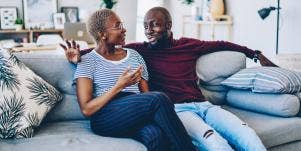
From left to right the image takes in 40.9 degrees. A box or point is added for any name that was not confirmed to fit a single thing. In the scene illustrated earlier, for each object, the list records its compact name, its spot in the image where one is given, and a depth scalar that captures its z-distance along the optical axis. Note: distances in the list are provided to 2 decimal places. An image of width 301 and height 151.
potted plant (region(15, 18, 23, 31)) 5.47
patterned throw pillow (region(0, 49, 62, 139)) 1.80
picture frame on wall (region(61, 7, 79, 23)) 5.89
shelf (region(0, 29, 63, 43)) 5.55
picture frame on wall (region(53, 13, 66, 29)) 5.78
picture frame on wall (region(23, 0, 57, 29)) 5.65
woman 1.72
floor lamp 3.68
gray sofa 1.74
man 1.84
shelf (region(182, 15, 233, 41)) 4.69
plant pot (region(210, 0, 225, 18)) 4.72
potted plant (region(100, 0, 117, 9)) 5.09
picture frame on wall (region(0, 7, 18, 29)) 5.50
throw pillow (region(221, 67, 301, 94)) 2.14
